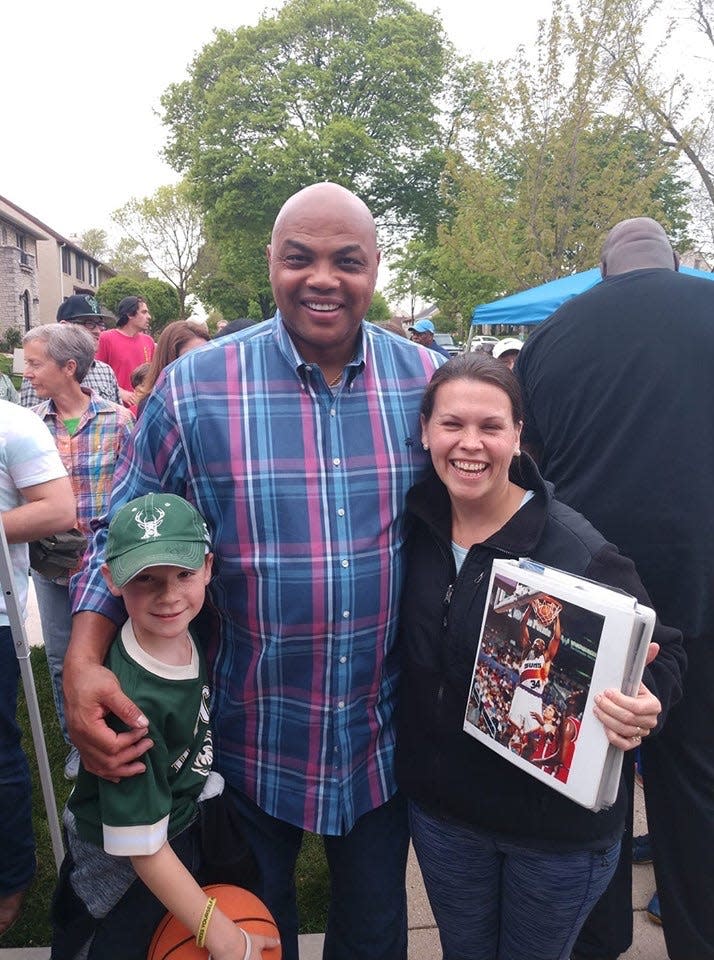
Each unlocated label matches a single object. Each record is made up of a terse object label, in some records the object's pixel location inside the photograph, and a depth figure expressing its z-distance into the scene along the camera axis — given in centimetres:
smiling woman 156
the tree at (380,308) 6962
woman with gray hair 344
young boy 141
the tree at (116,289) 3878
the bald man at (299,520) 162
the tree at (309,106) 2642
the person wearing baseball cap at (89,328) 440
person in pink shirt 704
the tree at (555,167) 1326
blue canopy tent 842
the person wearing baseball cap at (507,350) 670
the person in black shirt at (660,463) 197
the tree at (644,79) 1298
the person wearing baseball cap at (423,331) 1013
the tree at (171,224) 4716
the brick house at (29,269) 3828
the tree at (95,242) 6738
